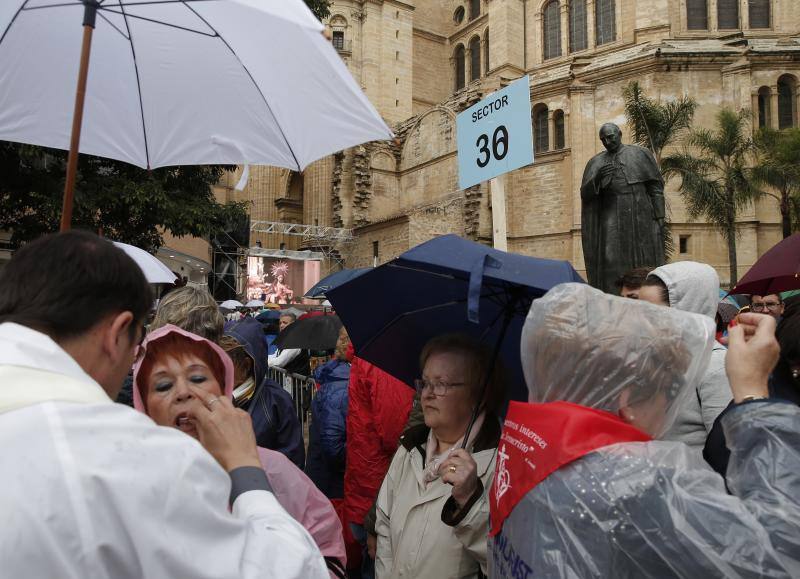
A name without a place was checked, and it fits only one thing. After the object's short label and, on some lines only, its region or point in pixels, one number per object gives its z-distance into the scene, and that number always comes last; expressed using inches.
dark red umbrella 170.7
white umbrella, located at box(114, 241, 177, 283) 236.8
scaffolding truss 1318.9
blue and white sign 154.2
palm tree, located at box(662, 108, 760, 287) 845.2
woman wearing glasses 76.7
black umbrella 280.8
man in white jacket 35.2
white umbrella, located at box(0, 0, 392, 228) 106.5
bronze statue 237.9
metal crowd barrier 285.3
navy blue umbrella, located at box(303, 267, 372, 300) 428.6
